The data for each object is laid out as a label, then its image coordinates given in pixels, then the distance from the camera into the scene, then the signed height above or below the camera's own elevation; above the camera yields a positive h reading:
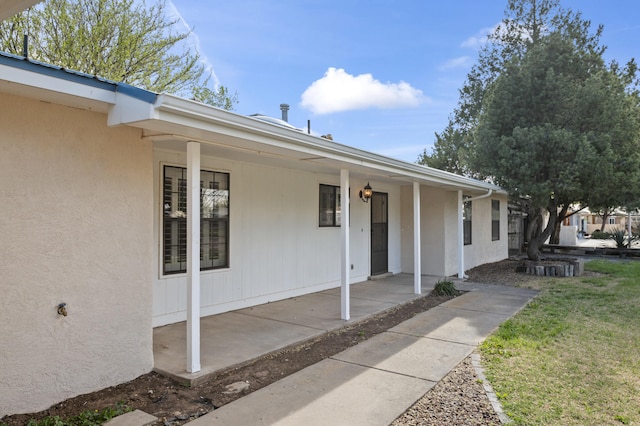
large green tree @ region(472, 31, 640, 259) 10.91 +2.52
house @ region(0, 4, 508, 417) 3.17 +0.06
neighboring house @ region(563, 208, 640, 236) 33.50 -0.12
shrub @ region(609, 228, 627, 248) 17.73 -0.78
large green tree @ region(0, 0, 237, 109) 12.29 +5.84
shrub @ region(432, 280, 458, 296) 8.43 -1.36
